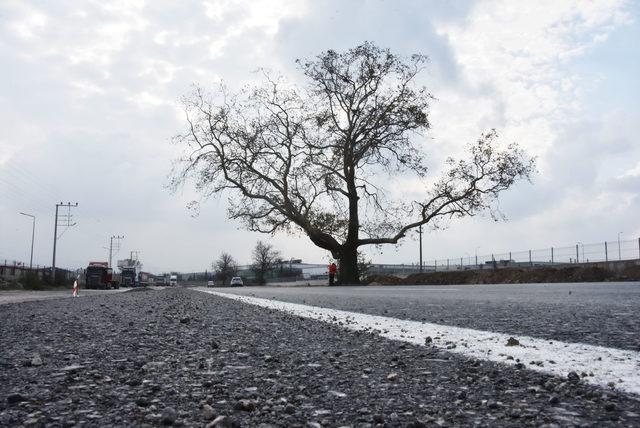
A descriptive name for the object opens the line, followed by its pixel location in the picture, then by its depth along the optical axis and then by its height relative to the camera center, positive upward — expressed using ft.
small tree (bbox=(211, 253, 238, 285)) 398.54 +4.16
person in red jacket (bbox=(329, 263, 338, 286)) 95.35 +0.55
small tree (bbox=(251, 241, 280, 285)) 351.97 +10.48
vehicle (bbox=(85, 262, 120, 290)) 168.55 -0.89
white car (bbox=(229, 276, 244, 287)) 232.94 -3.42
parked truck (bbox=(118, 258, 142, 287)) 242.58 -1.19
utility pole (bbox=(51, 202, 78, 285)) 159.91 +10.18
